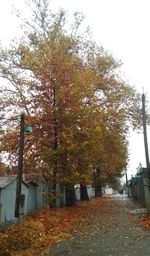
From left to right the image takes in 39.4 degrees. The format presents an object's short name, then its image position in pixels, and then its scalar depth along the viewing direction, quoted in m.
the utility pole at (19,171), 9.78
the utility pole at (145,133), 15.51
